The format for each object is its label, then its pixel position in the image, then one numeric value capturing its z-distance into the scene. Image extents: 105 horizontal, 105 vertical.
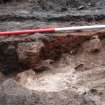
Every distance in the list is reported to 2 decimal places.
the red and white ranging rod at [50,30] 2.94
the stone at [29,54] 2.83
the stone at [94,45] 2.88
